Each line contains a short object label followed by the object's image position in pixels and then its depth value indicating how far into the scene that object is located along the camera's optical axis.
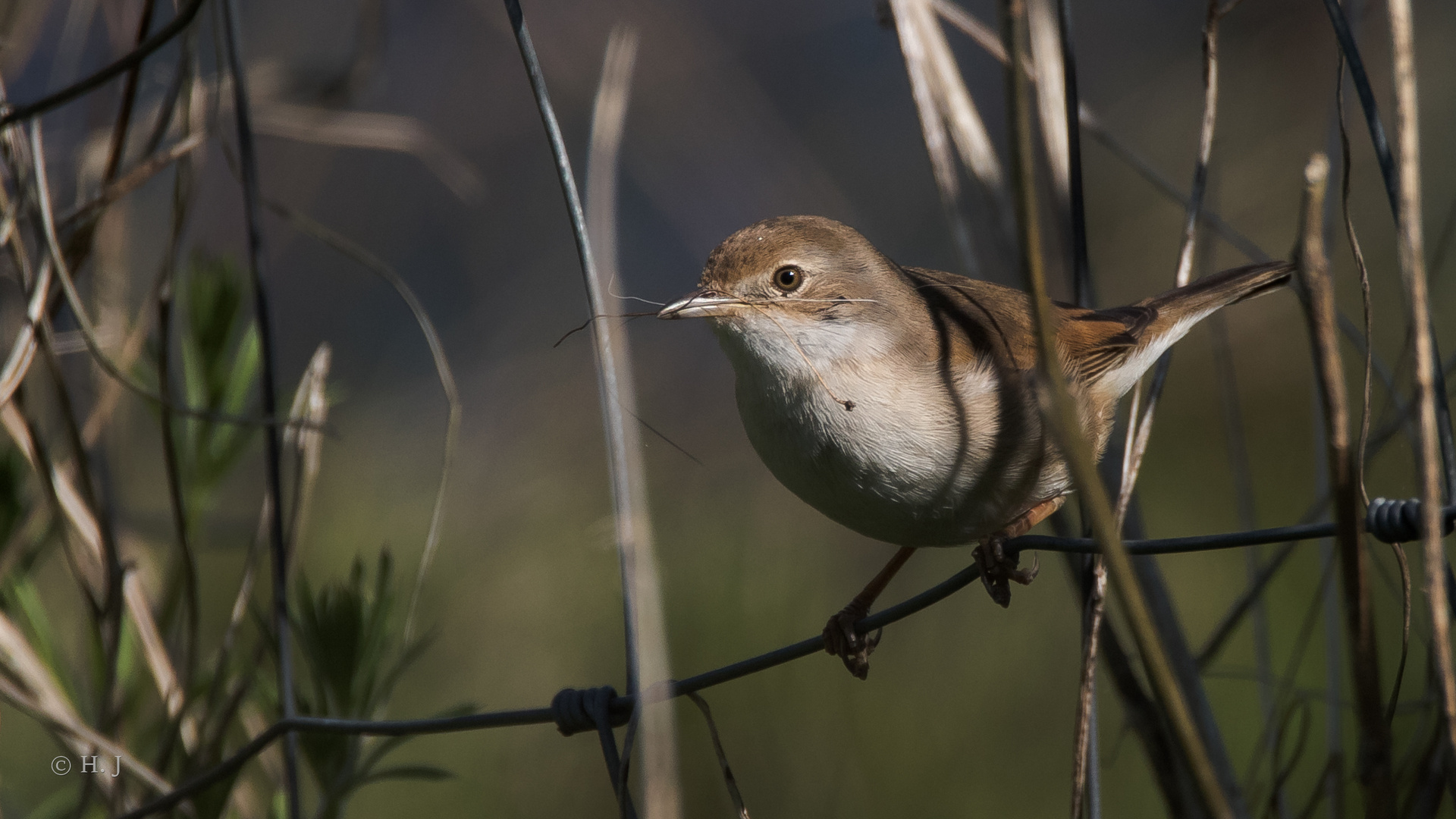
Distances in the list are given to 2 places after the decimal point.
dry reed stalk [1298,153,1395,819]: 2.84
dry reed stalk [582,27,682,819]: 3.82
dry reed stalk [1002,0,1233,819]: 3.14
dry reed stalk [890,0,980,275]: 3.87
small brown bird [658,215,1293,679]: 3.87
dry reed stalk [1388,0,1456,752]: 3.70
